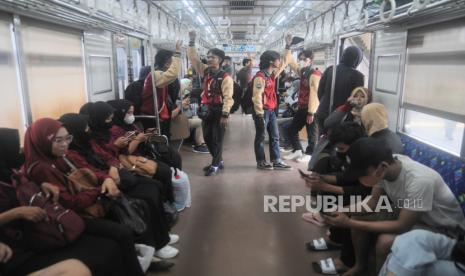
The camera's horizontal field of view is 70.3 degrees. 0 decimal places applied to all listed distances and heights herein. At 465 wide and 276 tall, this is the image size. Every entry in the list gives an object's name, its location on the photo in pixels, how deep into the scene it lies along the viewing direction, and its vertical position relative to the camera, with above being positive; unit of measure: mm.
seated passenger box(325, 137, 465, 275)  1817 -679
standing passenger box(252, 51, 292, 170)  4512 -452
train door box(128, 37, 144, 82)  5138 +265
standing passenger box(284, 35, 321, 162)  5000 -455
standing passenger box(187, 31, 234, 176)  4297 -381
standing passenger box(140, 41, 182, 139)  3986 -108
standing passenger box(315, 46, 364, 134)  3896 -47
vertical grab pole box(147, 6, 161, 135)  3826 -243
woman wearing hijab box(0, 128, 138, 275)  1563 -889
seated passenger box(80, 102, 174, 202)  2680 -515
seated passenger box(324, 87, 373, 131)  3402 -365
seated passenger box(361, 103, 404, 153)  2656 -416
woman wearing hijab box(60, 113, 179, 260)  2373 -719
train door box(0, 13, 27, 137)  2387 -36
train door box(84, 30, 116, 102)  3660 +107
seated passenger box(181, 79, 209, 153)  5914 -874
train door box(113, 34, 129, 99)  4418 +176
